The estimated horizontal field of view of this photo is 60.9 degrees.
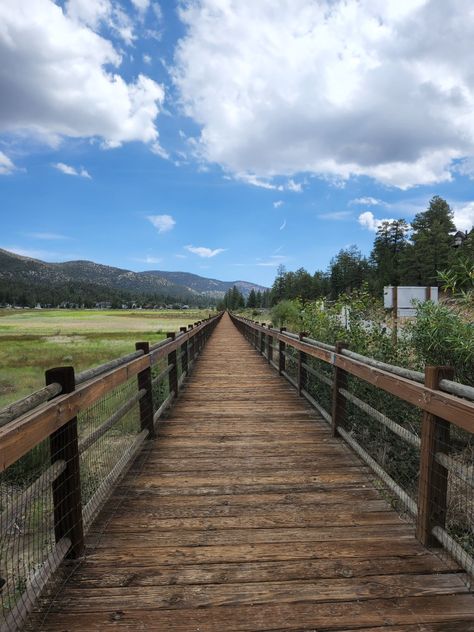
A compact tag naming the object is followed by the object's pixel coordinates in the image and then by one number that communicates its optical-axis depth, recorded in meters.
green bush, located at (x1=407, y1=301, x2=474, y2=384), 4.57
